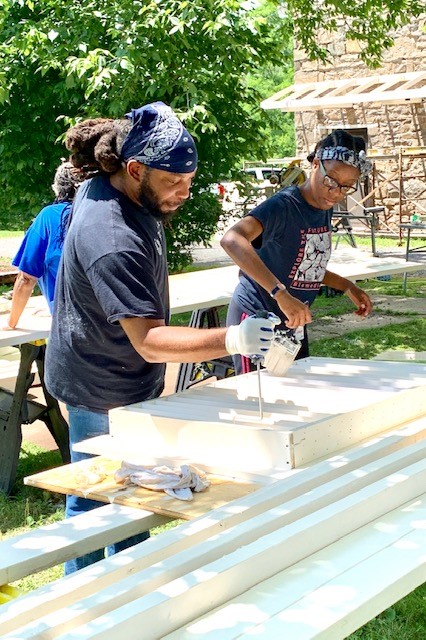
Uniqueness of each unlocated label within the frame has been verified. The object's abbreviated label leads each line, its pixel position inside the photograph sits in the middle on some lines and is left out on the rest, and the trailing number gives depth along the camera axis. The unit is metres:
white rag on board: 2.54
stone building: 17.94
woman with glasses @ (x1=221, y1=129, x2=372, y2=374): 4.03
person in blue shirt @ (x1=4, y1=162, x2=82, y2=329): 4.91
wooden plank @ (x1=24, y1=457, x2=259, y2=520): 2.46
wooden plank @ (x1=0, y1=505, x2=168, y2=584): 2.21
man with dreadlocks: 2.70
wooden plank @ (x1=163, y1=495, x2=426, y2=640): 1.79
